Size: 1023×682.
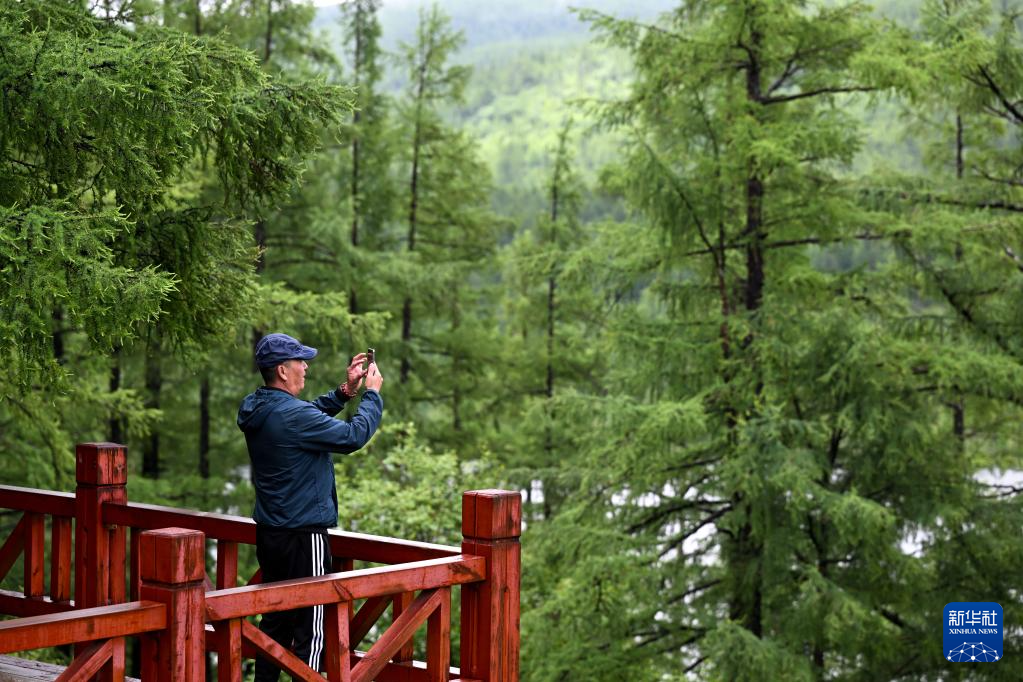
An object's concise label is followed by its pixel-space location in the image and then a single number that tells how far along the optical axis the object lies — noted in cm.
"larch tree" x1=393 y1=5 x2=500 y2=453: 2220
